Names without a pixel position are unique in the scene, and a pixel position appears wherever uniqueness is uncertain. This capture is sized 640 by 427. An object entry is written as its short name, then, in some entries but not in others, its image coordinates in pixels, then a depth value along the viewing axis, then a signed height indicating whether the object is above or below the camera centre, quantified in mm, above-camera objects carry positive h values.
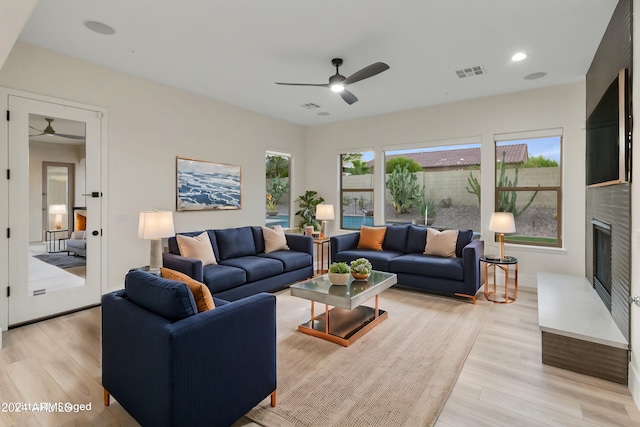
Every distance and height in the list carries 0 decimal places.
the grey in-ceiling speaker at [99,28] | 3051 +1747
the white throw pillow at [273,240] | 5094 -467
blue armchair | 1581 -776
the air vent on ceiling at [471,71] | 4062 +1789
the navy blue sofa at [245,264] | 3746 -698
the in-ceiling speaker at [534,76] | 4246 +1790
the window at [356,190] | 6609 +434
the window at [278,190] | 6613 +435
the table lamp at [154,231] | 3566 -234
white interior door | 3391 -40
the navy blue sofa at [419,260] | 4137 -683
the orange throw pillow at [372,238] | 5348 -447
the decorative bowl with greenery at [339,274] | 3352 -656
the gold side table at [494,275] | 4125 -892
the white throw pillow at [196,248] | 4031 -482
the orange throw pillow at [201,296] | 1955 -520
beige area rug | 2033 -1247
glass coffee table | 3013 -871
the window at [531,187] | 4836 +374
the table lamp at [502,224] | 4230 -169
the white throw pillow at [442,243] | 4668 -462
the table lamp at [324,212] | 6238 -28
